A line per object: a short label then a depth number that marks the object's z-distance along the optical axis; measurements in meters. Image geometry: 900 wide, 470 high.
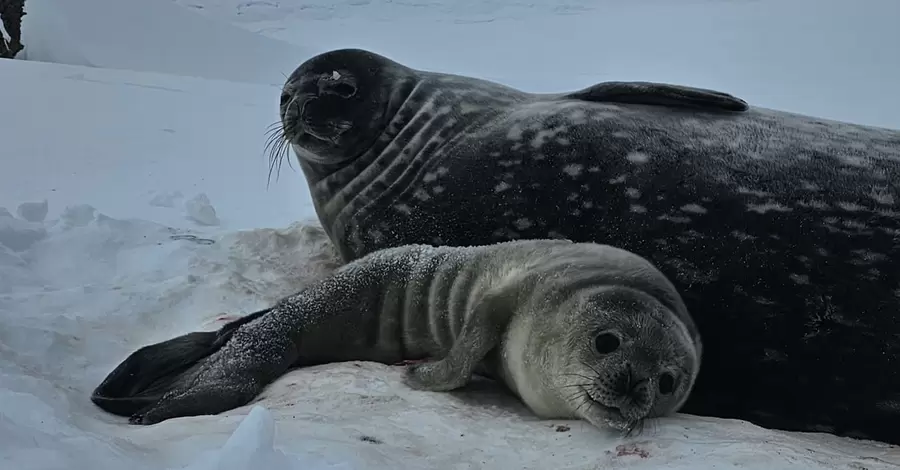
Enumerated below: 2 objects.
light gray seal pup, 4.05
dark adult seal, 4.70
